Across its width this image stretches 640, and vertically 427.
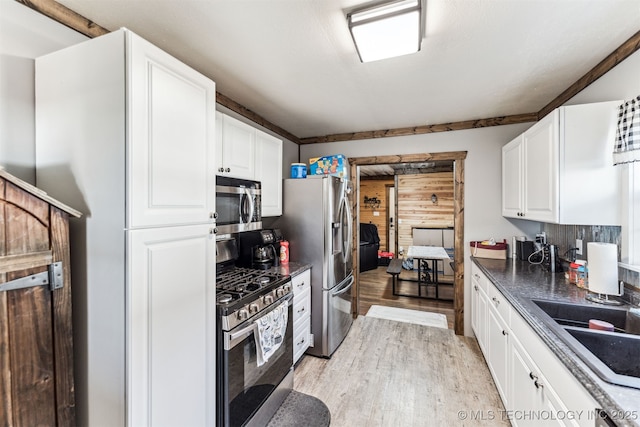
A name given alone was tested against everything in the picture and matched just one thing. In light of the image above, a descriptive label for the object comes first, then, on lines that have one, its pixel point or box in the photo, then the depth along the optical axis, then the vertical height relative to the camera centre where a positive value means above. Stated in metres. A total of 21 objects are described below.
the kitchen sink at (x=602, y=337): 1.01 -0.60
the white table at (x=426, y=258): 4.49 -0.74
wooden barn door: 0.91 -0.35
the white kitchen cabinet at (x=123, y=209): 1.07 +0.02
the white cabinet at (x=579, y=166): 1.75 +0.32
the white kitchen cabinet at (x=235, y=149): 2.02 +0.52
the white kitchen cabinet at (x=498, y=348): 1.83 -1.02
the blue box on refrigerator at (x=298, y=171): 3.04 +0.47
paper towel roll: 1.63 -0.34
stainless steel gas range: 1.53 -0.85
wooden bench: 4.52 -0.96
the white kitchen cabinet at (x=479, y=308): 2.46 -0.94
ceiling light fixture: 1.33 +0.99
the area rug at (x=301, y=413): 1.89 -1.47
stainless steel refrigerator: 2.75 -0.29
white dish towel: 1.74 -0.82
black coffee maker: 2.50 -0.36
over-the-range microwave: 1.90 +0.06
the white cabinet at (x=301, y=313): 2.44 -0.95
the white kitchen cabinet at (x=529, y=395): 1.17 -0.91
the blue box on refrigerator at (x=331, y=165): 3.31 +0.59
